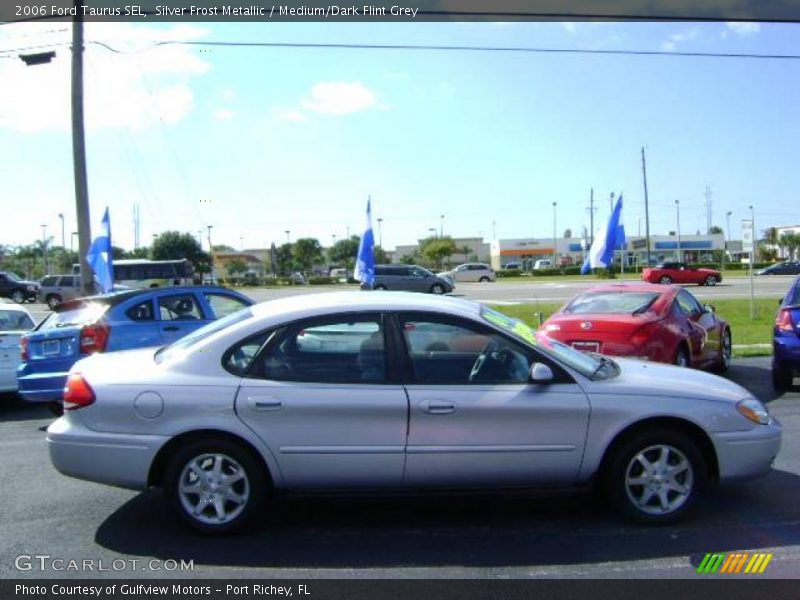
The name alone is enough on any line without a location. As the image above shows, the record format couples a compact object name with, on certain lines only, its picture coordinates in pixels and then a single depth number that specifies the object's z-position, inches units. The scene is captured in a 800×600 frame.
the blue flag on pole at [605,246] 812.6
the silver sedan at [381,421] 179.2
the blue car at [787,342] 354.0
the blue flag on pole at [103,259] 561.6
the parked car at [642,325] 351.3
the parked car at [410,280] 1507.1
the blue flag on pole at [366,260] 775.7
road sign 740.6
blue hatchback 330.0
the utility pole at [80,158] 556.7
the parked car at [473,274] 2239.2
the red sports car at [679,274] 1649.9
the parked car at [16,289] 1599.4
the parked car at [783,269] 2320.4
